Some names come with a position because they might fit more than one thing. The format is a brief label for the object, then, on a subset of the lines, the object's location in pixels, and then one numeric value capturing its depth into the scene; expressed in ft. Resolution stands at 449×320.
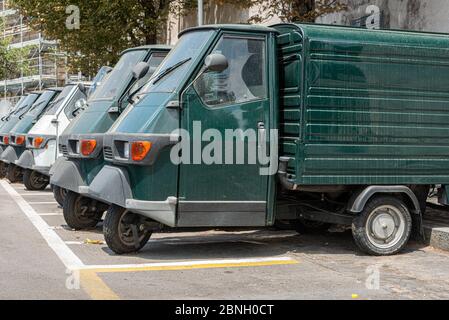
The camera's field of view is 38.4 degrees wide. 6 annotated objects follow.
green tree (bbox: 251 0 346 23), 40.22
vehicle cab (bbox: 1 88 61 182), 47.14
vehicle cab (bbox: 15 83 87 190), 42.68
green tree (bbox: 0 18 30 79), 122.11
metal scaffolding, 156.25
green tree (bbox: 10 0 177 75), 65.31
